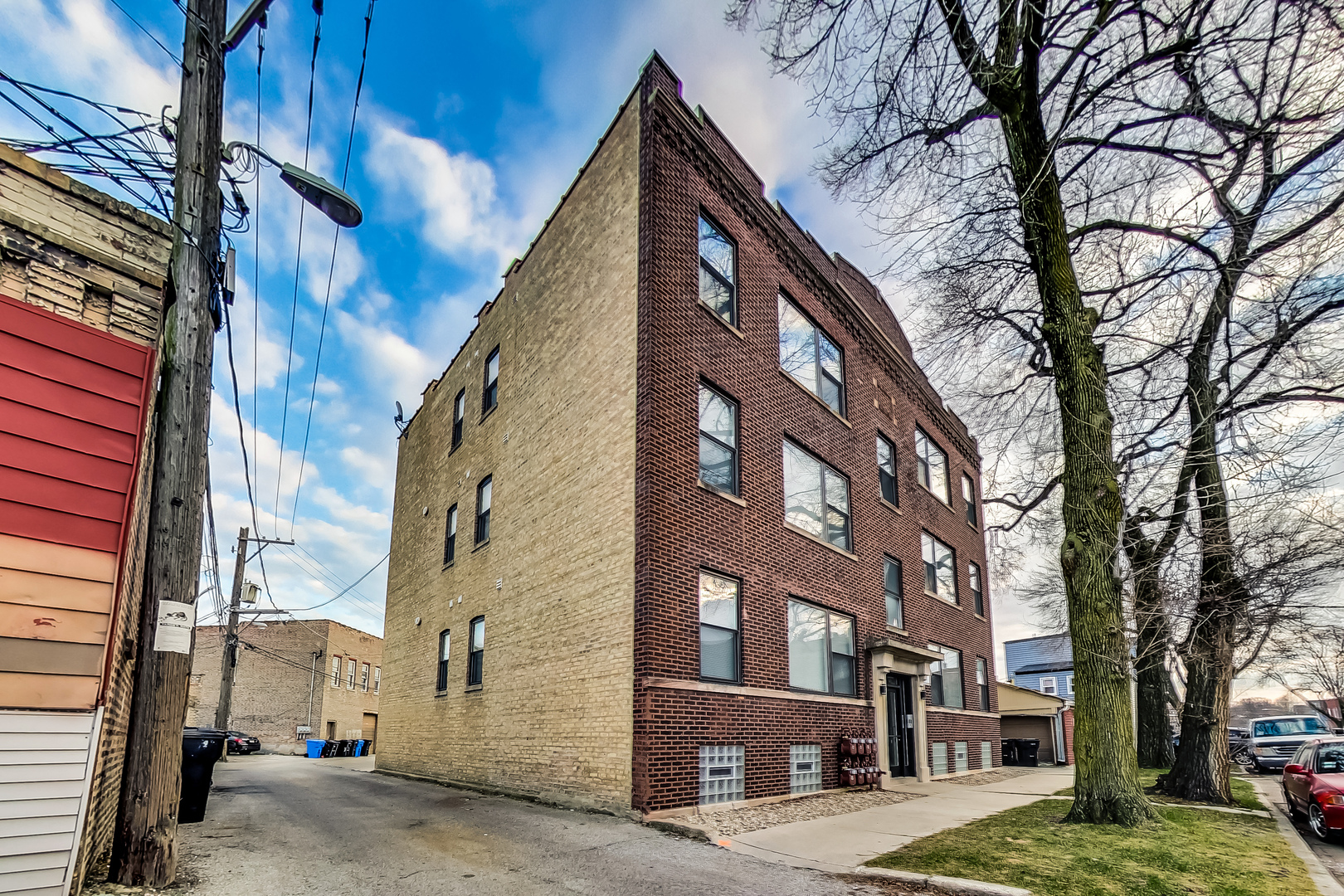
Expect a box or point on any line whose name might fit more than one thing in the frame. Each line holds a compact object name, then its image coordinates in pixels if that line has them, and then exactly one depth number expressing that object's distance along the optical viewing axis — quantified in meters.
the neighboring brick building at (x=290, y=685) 43.06
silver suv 23.62
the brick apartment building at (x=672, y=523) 11.23
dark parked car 34.19
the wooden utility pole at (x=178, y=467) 6.14
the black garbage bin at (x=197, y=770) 9.85
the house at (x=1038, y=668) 45.28
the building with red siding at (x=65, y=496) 5.25
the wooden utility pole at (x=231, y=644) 27.00
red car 9.93
